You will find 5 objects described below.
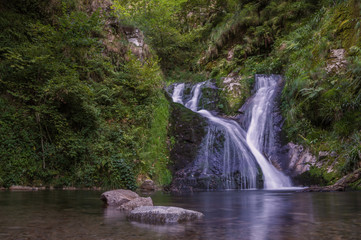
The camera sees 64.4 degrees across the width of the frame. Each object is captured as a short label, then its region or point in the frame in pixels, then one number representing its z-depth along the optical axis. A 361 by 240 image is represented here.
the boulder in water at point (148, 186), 9.45
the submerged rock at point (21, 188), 8.18
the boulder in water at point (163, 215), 3.24
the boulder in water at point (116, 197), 5.01
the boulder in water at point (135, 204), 4.47
